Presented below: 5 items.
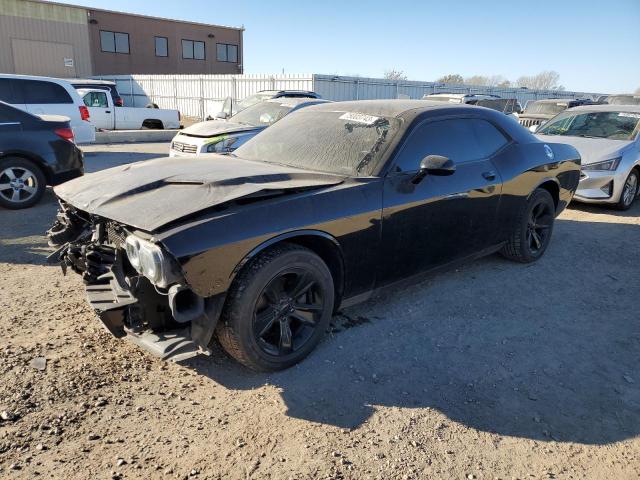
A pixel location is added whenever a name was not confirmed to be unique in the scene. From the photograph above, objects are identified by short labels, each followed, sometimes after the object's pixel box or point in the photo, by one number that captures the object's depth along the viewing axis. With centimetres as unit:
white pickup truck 1722
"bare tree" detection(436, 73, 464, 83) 6480
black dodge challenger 280
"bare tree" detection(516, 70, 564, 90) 7712
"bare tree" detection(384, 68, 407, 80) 5397
